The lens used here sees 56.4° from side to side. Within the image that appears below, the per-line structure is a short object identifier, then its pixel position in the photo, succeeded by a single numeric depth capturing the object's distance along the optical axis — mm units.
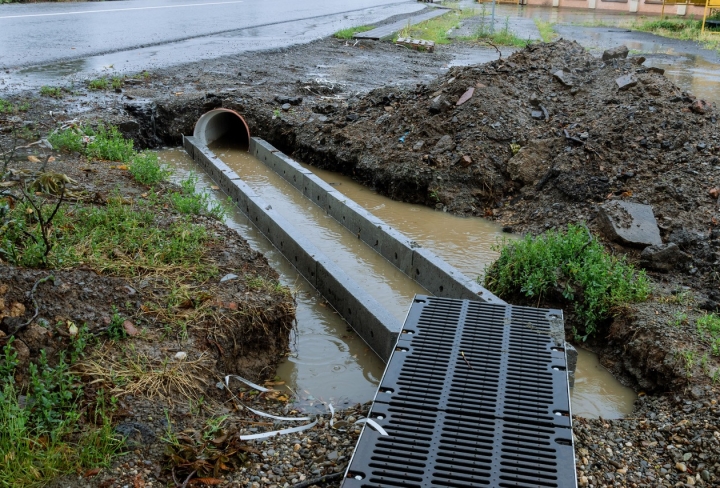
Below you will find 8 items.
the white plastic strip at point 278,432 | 3620
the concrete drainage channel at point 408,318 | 3445
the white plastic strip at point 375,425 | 3248
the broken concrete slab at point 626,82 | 9094
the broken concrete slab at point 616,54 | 11246
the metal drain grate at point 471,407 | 3010
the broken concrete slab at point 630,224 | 6345
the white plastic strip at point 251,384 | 4480
